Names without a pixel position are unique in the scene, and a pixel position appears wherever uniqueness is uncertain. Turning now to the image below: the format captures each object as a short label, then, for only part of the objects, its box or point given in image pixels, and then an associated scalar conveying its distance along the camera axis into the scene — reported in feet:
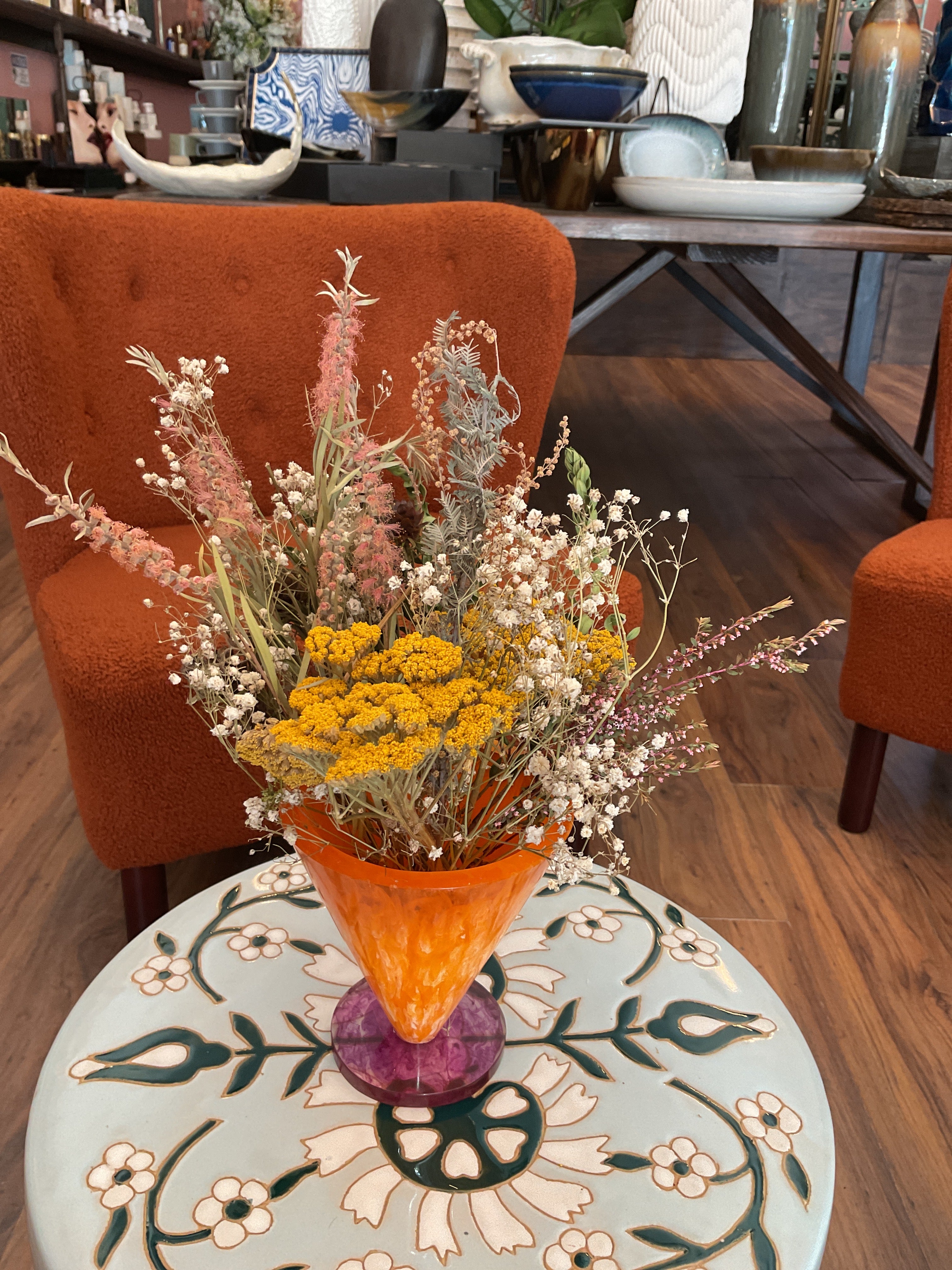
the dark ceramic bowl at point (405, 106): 6.15
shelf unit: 10.64
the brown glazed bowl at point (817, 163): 6.33
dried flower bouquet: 1.51
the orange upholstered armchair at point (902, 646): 4.27
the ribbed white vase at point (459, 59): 7.75
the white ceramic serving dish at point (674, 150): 6.97
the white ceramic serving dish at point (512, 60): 6.77
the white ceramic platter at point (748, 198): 5.95
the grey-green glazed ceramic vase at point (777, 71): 7.34
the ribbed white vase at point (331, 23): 7.35
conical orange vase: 1.72
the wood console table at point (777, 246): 5.88
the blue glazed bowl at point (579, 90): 5.96
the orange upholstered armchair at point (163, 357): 3.49
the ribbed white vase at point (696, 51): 7.30
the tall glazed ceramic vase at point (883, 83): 6.99
